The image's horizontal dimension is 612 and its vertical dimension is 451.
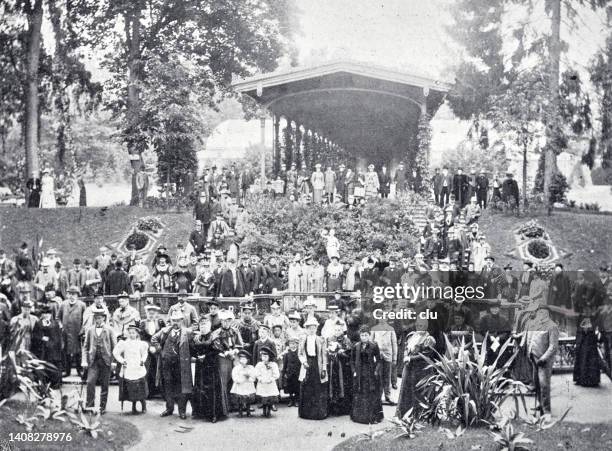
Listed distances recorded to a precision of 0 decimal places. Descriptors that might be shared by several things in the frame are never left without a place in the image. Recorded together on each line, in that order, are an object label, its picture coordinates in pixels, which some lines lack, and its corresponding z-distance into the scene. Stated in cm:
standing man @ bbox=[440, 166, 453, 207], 1888
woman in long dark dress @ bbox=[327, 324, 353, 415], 920
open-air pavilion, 1833
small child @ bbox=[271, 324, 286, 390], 972
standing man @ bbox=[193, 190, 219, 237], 1705
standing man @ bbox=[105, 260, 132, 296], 1282
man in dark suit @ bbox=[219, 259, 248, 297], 1266
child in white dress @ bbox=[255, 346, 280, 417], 911
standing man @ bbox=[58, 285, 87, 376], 1081
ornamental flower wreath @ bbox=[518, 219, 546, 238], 1692
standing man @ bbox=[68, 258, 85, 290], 1347
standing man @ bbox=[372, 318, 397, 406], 959
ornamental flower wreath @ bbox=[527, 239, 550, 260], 1641
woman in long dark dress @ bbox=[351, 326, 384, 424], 884
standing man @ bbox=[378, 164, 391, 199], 1992
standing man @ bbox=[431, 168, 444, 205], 1902
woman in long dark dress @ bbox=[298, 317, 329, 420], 906
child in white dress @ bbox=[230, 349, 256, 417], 918
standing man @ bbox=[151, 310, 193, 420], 917
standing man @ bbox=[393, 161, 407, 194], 1930
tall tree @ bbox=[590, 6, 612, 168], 1255
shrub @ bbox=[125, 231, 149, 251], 1828
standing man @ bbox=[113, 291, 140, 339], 1004
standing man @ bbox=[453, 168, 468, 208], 1888
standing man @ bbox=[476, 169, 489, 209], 1919
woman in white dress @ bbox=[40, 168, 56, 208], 2112
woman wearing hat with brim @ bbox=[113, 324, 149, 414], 915
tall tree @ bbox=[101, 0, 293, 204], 1384
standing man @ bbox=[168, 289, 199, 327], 991
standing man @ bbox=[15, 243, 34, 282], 1367
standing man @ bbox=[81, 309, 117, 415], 908
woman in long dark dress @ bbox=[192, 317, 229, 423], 907
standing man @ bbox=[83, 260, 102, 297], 1323
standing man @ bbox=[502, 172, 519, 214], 1828
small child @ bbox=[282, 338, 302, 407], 962
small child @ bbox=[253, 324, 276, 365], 948
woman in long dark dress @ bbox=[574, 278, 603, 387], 955
